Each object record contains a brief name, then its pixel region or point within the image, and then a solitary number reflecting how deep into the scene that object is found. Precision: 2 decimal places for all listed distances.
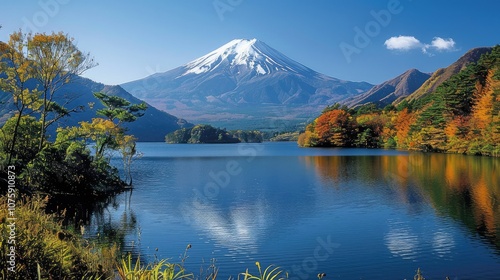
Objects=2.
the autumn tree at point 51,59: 18.22
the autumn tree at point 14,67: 17.11
